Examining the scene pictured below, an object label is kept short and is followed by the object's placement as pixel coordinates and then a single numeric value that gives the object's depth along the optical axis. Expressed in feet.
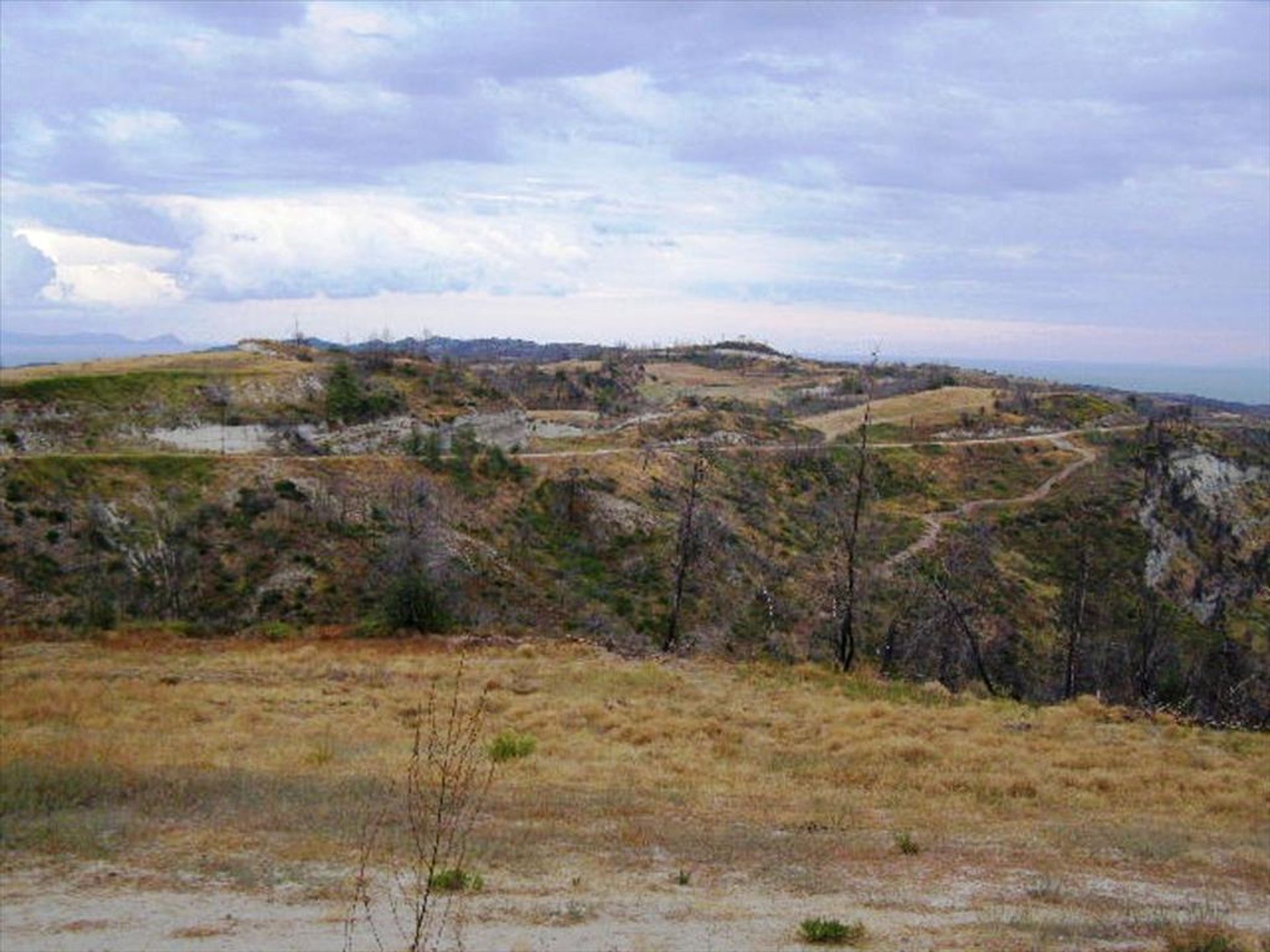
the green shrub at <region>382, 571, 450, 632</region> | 97.30
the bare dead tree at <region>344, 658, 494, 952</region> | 28.63
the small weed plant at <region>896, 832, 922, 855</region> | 38.58
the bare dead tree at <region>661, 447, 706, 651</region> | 116.57
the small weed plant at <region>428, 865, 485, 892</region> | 31.35
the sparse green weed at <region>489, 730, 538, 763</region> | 53.72
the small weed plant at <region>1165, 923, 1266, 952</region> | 28.22
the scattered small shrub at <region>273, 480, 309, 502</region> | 160.56
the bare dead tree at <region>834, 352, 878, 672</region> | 96.63
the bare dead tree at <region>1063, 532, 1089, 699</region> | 103.19
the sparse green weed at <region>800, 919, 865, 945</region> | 28.78
